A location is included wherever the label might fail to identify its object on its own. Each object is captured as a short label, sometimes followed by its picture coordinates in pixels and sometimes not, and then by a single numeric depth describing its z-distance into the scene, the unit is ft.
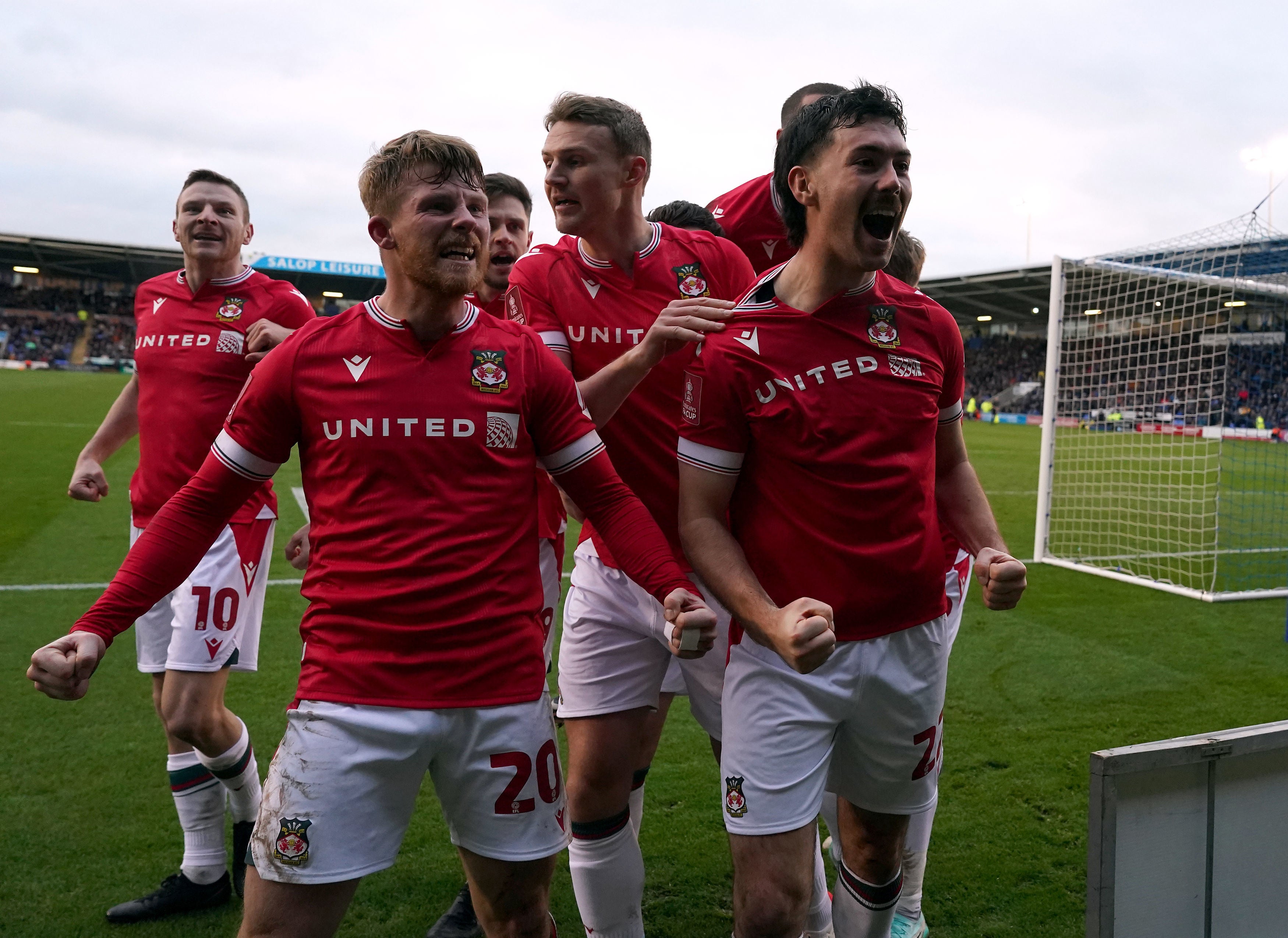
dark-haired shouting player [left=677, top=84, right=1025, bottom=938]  7.07
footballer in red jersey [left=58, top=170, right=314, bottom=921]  10.77
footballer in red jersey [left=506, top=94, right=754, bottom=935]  9.10
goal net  30.73
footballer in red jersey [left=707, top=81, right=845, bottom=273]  11.60
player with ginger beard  6.49
